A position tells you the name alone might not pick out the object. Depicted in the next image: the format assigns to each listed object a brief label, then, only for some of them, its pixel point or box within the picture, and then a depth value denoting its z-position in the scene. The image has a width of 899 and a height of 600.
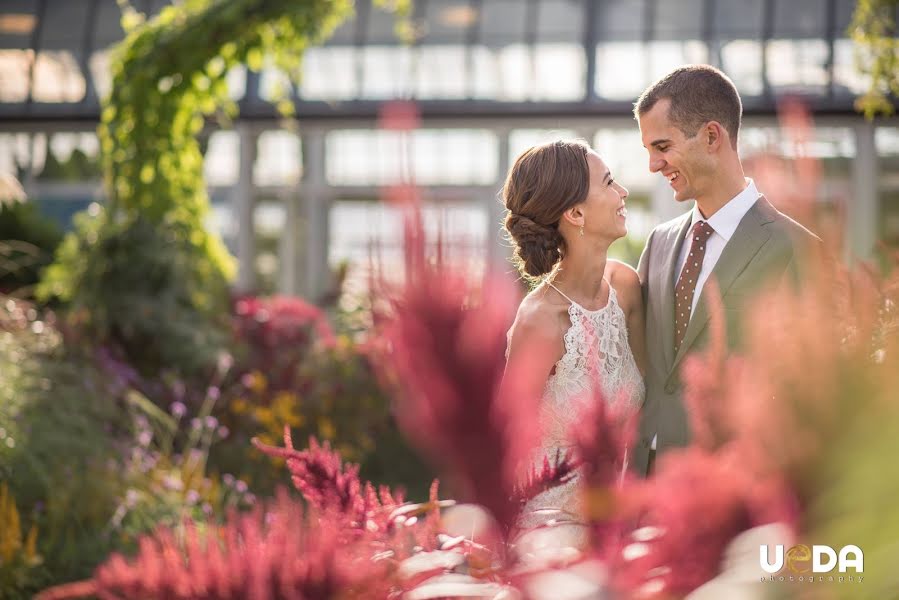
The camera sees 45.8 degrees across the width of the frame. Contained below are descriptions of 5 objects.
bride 2.76
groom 2.89
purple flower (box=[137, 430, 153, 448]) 5.64
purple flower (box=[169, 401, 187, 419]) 6.31
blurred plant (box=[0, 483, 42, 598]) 4.28
